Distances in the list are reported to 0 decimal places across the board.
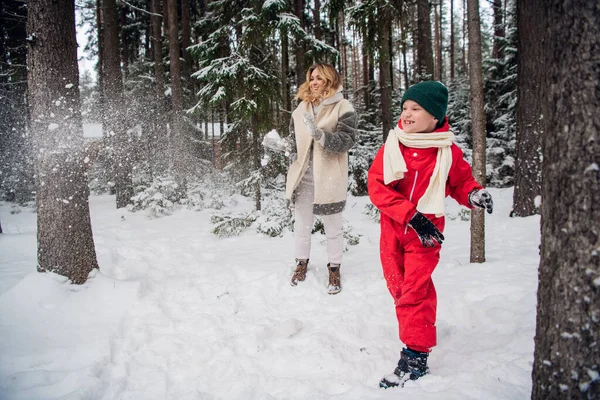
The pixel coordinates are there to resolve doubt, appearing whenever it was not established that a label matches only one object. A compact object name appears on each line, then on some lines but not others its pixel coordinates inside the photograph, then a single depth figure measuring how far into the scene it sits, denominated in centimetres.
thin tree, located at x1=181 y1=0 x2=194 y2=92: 1374
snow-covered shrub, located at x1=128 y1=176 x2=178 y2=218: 925
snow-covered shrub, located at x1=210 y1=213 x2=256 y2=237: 620
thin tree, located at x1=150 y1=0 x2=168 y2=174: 1213
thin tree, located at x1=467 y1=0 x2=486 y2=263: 362
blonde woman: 350
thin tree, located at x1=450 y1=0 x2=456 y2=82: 2208
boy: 211
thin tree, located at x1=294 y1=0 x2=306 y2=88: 842
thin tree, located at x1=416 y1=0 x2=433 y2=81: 981
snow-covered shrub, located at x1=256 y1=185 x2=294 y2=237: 611
